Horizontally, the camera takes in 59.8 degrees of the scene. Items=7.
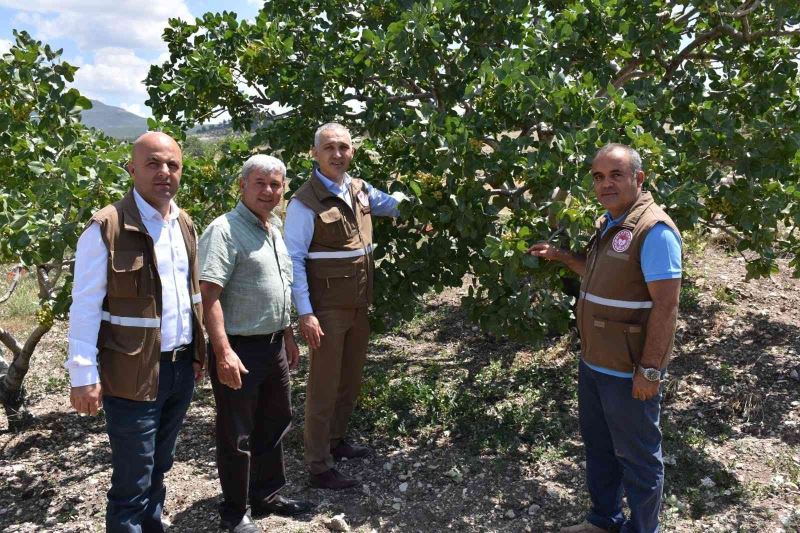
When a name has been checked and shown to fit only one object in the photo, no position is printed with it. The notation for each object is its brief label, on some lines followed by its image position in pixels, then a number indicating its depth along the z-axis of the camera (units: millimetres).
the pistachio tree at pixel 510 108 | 3668
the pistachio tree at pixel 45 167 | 3281
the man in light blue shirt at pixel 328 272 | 3664
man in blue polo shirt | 2855
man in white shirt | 2598
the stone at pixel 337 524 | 3525
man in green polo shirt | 3059
